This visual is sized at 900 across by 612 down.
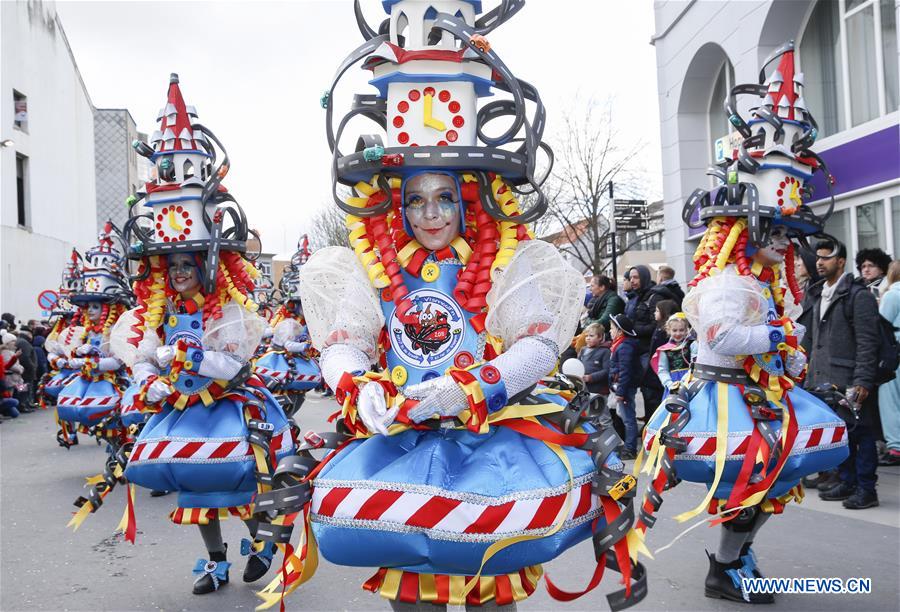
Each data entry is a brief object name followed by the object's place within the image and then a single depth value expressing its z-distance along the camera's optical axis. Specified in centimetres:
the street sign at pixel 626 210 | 1917
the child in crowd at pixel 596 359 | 939
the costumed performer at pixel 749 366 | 438
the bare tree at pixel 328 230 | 3391
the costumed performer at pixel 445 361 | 269
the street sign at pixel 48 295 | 1741
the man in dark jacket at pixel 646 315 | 909
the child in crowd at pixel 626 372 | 892
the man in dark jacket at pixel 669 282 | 958
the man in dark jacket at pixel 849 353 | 640
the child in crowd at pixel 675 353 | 706
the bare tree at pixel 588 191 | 2311
